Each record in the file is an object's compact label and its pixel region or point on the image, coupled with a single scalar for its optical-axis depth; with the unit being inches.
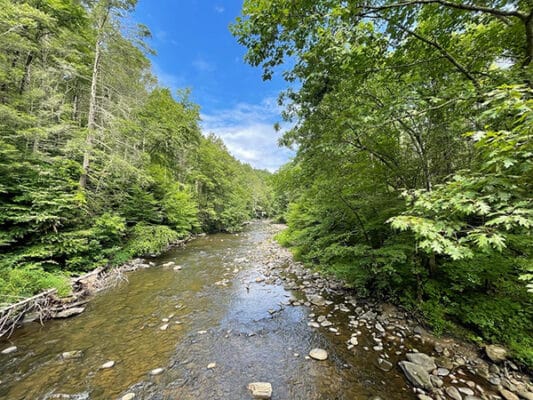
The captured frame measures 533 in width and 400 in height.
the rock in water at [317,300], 213.8
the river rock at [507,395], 100.8
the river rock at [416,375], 111.7
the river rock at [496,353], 117.7
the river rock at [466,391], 105.3
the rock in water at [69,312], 189.9
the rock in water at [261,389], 112.3
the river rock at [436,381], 111.5
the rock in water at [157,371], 129.8
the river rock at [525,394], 98.9
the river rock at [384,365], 126.8
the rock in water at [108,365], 134.3
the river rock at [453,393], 103.7
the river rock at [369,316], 177.2
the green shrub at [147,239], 359.9
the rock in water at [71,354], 142.9
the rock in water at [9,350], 146.1
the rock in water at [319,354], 139.8
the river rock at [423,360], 122.0
